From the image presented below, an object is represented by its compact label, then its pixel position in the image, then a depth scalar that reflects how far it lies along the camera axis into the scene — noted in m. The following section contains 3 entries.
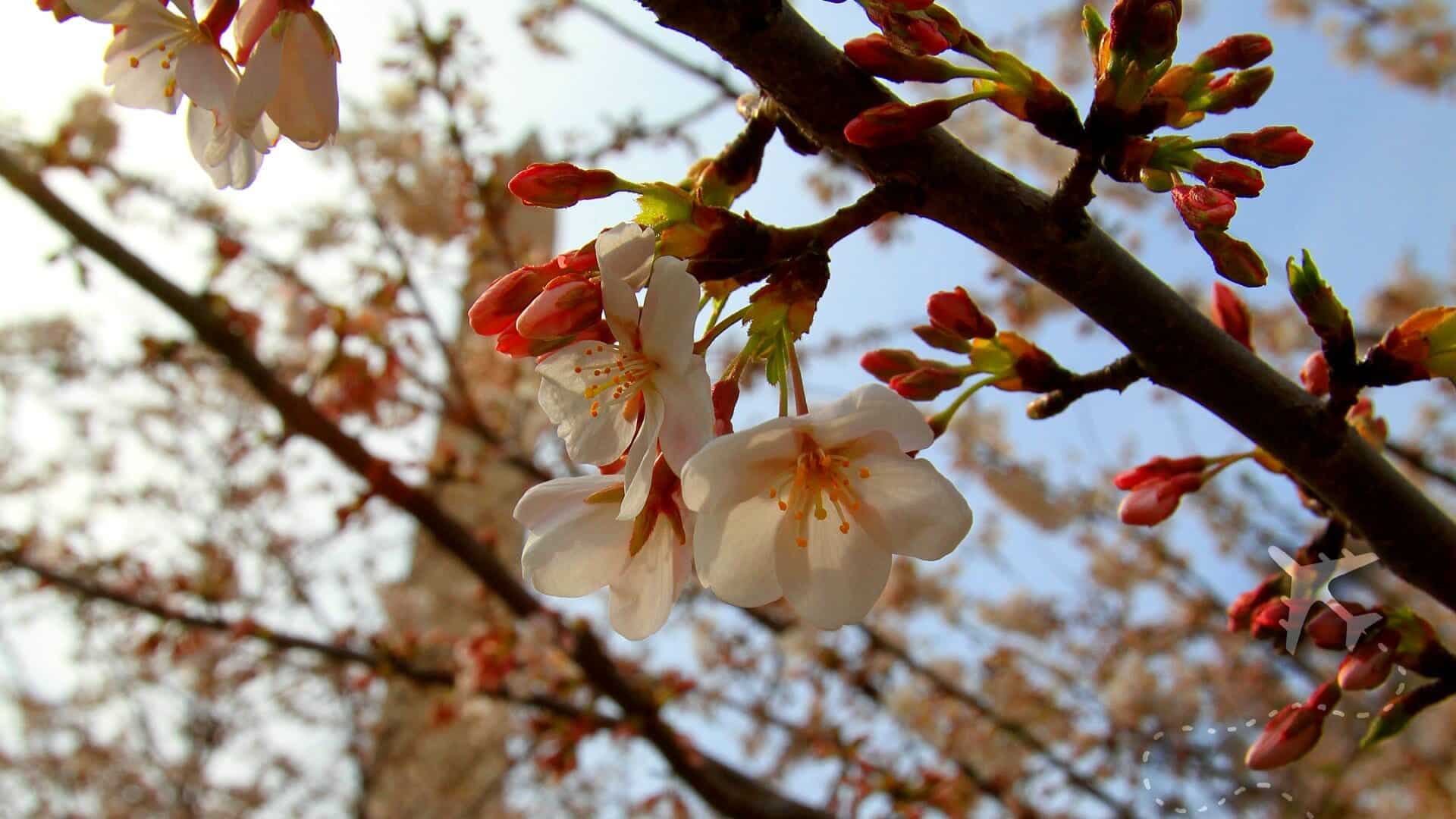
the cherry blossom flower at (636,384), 0.22
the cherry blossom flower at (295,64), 0.23
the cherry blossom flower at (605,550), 0.24
